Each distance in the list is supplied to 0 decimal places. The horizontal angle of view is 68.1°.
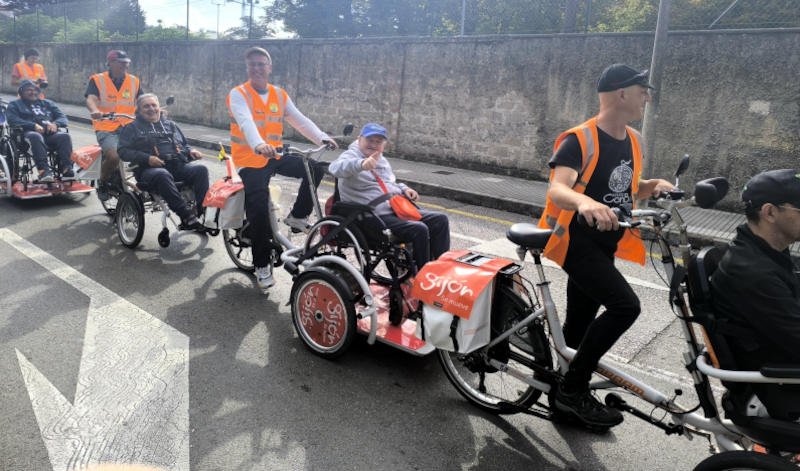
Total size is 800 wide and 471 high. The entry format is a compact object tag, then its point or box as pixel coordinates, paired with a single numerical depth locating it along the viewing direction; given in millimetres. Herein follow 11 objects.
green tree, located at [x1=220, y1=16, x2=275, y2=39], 22436
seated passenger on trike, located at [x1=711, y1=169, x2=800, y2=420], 2301
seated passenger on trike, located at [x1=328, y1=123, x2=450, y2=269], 4070
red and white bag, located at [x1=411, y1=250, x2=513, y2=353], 3045
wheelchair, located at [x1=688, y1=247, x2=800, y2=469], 2287
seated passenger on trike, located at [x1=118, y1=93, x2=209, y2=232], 6129
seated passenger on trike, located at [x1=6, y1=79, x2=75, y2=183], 8242
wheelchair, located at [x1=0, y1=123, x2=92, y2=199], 8164
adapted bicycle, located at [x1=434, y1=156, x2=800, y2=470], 2381
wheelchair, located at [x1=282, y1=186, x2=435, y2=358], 3850
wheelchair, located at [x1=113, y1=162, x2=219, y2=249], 6398
